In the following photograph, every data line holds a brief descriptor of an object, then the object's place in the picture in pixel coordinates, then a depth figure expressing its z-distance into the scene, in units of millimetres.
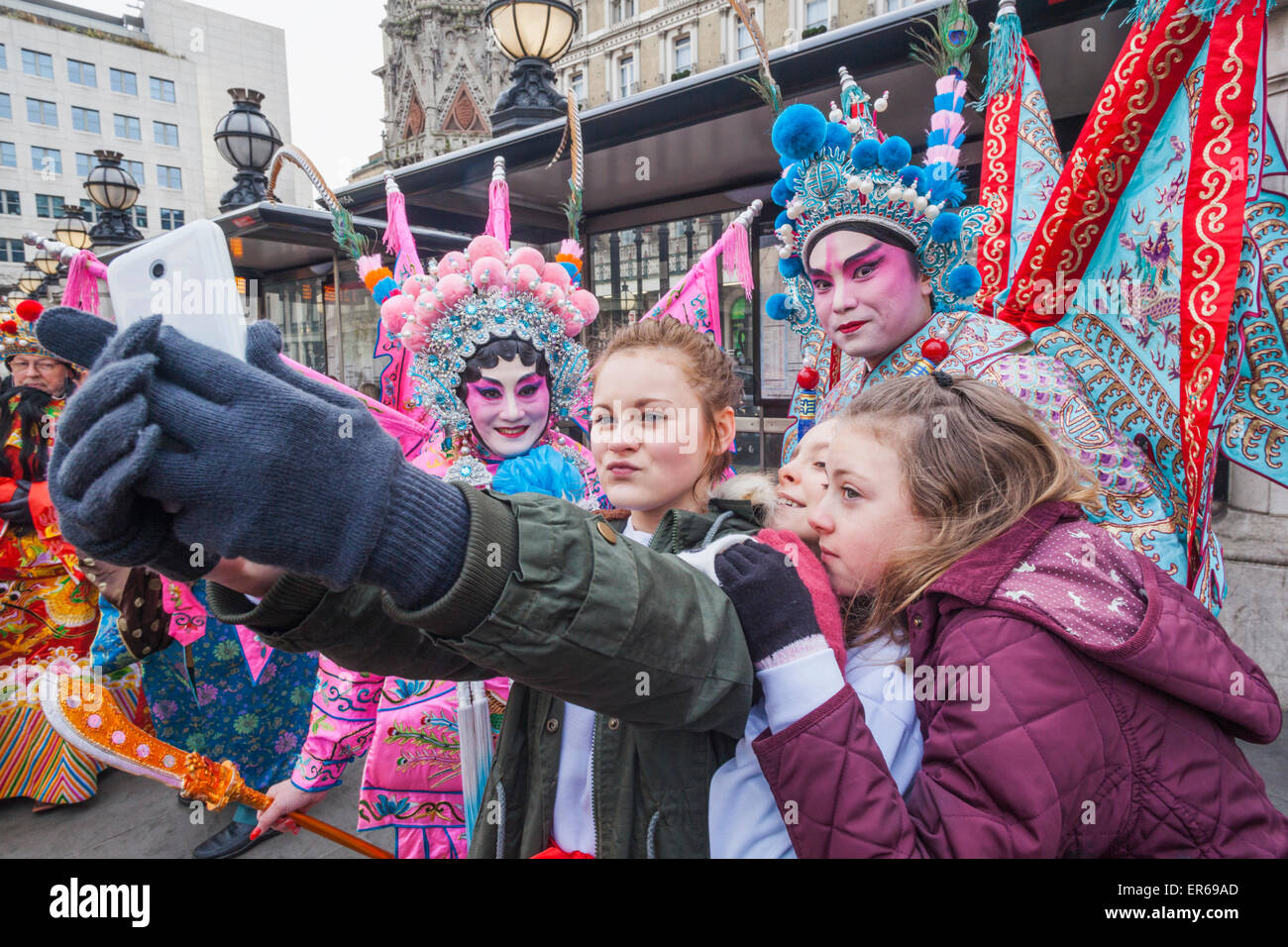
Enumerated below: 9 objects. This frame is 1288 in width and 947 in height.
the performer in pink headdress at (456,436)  1798
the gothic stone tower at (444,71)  30500
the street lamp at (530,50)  3697
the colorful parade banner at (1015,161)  2211
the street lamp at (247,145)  5023
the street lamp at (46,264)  8594
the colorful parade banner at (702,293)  2645
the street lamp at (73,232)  9141
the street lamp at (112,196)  7539
